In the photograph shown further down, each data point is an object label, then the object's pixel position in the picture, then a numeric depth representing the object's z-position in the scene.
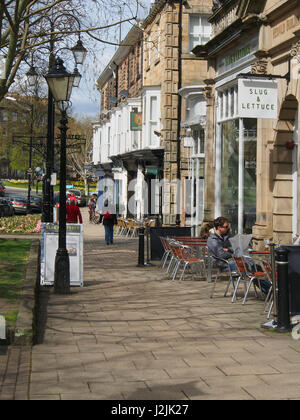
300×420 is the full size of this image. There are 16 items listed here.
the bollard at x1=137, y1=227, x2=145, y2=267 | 18.12
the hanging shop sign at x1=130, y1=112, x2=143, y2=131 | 36.78
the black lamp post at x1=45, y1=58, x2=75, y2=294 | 12.88
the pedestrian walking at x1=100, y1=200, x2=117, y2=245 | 24.62
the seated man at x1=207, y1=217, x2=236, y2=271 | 13.45
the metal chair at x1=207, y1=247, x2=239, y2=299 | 12.50
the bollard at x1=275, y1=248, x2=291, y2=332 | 9.20
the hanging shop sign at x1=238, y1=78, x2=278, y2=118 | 13.91
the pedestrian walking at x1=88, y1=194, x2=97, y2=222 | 41.78
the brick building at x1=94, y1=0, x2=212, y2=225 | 31.59
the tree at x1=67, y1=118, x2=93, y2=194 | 80.94
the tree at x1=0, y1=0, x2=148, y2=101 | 11.62
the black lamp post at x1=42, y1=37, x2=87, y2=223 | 22.27
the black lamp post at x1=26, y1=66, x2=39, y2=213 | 19.48
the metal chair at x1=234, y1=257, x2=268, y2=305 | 11.52
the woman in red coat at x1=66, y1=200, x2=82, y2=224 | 19.80
